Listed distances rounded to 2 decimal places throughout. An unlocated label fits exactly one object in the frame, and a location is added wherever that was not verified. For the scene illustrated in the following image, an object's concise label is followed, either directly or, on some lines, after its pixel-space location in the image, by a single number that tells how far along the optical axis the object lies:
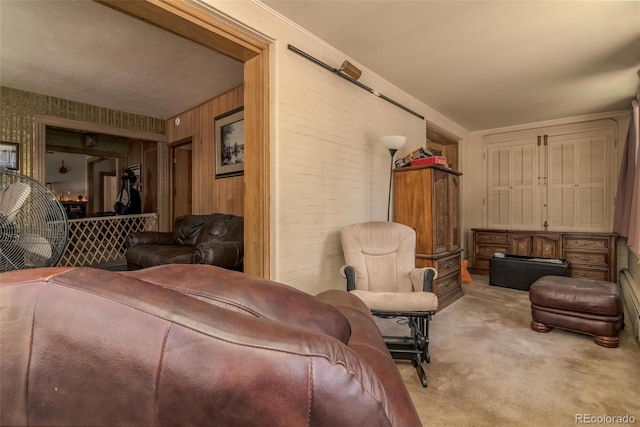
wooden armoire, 3.14
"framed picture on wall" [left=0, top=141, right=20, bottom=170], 3.86
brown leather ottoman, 2.38
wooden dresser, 4.17
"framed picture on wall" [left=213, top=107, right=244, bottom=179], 3.98
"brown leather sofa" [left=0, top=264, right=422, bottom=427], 0.45
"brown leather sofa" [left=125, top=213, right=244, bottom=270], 2.69
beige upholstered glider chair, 2.29
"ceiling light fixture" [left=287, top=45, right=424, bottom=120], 2.42
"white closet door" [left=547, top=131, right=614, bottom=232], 4.50
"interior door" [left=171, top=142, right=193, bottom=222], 5.43
